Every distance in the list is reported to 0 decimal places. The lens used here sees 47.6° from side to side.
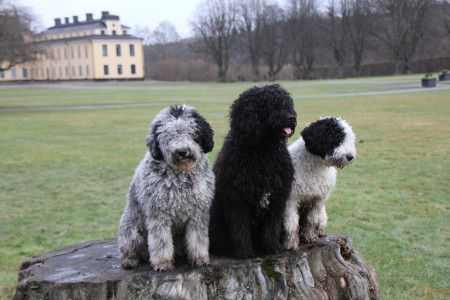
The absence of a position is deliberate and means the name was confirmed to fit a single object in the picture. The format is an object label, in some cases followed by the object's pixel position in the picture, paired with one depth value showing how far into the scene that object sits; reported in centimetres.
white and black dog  404
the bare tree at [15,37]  3559
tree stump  381
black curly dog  369
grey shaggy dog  358
